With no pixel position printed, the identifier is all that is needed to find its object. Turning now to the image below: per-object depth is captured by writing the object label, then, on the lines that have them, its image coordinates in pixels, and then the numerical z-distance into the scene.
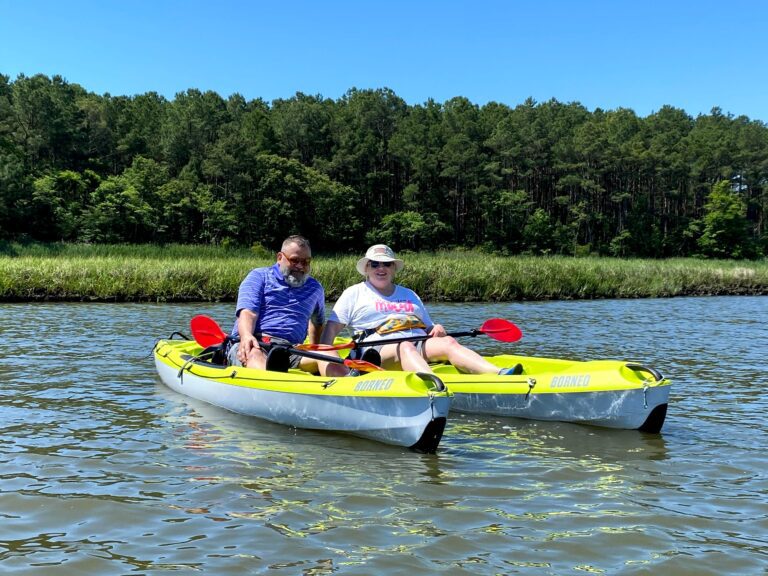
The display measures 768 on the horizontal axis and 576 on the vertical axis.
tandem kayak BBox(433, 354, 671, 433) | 5.84
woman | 6.68
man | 6.44
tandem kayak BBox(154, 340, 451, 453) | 5.20
